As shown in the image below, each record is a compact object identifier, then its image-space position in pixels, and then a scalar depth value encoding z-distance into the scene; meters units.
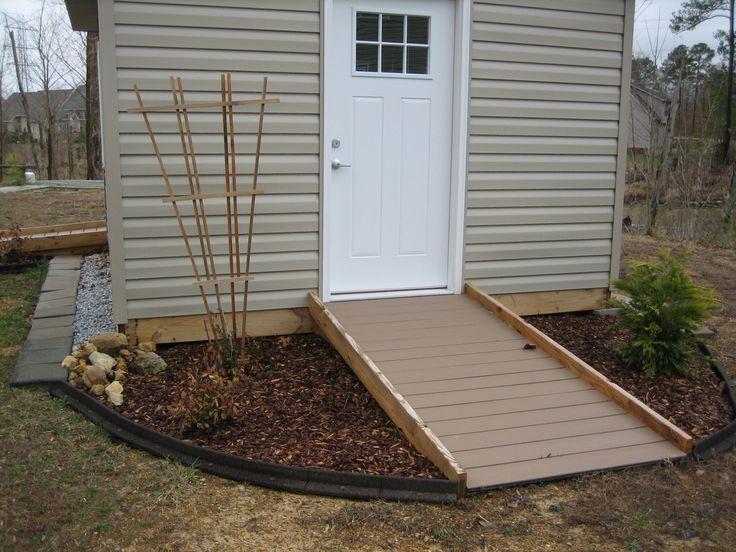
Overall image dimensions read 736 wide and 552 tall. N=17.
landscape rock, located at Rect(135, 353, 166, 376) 4.58
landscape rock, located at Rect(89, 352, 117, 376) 4.43
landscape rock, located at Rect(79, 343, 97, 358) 4.61
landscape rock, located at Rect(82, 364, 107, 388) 4.28
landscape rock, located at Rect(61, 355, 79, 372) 4.50
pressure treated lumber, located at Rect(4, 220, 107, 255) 8.14
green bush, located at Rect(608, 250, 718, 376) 4.53
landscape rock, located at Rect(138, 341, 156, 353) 4.86
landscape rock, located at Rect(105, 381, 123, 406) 4.11
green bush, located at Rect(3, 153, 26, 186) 15.26
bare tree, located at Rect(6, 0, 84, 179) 21.66
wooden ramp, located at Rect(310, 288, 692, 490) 3.52
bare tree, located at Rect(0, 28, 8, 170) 21.84
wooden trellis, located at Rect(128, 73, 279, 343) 4.27
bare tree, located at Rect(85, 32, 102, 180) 12.53
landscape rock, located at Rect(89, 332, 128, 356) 4.67
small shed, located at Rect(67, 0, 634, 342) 4.76
